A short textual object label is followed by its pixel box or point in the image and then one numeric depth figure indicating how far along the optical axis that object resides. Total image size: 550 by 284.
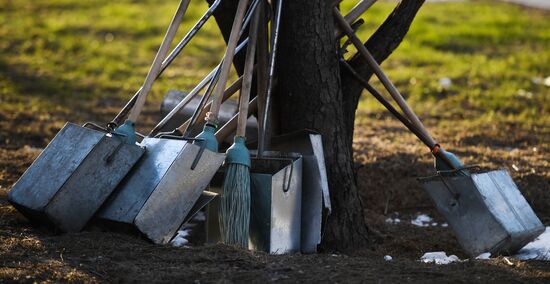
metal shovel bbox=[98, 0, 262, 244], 7.05
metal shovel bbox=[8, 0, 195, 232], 7.22
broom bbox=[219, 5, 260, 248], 7.37
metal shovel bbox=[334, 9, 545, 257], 8.07
